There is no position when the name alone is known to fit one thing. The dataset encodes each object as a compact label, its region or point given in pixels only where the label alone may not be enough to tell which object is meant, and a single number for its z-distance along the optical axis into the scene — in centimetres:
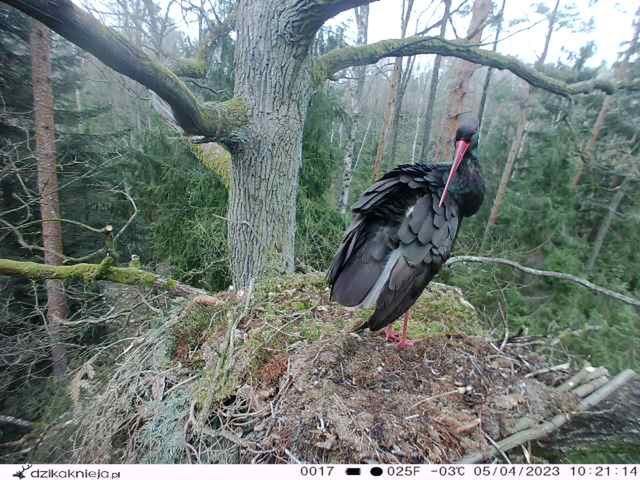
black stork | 171
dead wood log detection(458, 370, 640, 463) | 135
